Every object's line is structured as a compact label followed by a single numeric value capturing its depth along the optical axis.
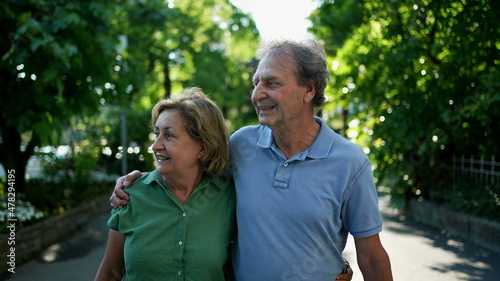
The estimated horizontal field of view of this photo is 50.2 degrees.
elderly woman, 2.34
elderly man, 2.28
